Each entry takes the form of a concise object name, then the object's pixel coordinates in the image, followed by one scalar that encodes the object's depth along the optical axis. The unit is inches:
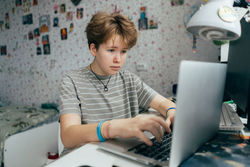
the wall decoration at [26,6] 103.9
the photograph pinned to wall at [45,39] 99.6
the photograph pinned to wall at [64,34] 93.8
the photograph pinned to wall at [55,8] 94.8
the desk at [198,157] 18.0
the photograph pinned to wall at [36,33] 102.2
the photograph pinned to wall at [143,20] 76.1
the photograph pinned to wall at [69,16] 91.1
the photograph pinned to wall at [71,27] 91.6
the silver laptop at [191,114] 14.9
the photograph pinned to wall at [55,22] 95.3
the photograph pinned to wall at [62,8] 92.5
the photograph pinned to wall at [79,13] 88.7
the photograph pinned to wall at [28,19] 103.8
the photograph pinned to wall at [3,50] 115.4
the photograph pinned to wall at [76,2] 88.6
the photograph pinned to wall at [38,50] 103.1
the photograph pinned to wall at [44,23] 98.3
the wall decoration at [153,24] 74.5
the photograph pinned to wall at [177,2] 69.4
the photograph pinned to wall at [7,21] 111.5
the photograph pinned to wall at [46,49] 100.0
